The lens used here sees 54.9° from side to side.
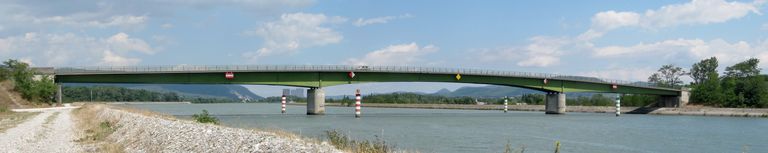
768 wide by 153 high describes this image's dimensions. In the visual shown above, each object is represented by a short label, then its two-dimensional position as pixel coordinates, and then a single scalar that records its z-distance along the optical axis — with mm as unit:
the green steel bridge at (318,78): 90688
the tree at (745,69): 142750
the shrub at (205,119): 41038
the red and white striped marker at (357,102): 91294
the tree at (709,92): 126650
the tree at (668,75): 192750
